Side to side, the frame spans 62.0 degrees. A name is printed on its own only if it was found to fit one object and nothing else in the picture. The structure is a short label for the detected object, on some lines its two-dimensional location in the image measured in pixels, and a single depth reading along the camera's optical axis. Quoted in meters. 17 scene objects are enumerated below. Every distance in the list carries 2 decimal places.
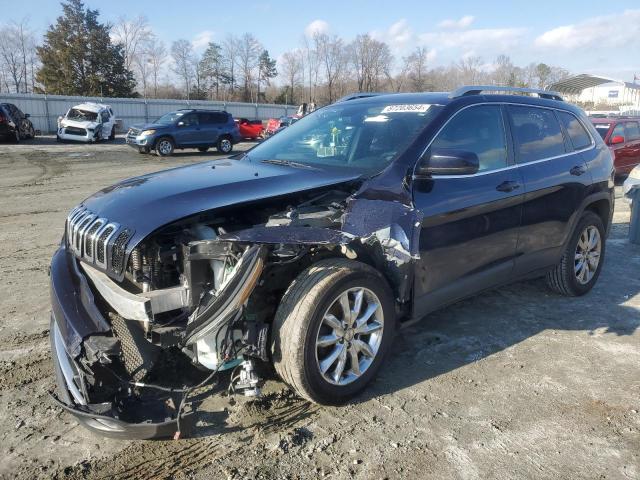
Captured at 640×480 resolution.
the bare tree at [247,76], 75.50
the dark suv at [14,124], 22.61
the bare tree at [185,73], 70.25
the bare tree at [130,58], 68.86
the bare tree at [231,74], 74.44
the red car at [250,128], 30.50
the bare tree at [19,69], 64.94
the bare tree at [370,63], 64.56
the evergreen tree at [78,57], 51.41
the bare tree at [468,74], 54.07
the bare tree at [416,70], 55.12
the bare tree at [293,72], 76.25
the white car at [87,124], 25.25
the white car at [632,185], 7.57
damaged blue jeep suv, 2.83
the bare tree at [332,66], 72.43
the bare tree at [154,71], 70.32
